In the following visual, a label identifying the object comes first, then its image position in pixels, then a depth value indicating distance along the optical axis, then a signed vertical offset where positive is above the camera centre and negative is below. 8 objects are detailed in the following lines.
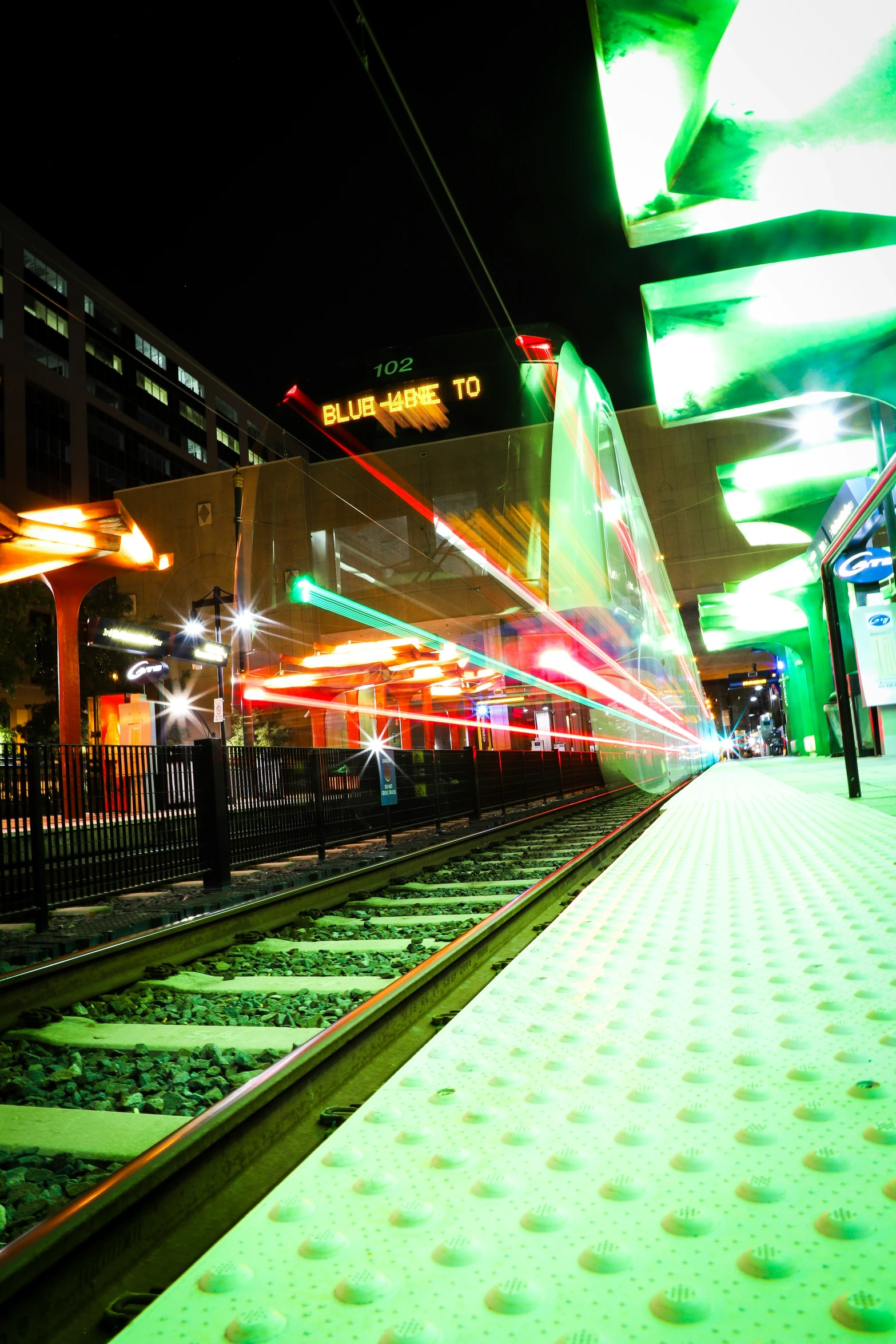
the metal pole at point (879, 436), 9.82 +3.33
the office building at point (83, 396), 56.97 +32.25
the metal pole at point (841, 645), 7.68 +0.85
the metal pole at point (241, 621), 32.69 +7.26
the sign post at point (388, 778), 13.15 -0.30
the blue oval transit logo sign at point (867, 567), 11.77 +2.19
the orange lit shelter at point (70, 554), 14.27 +4.21
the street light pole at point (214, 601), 28.39 +6.02
